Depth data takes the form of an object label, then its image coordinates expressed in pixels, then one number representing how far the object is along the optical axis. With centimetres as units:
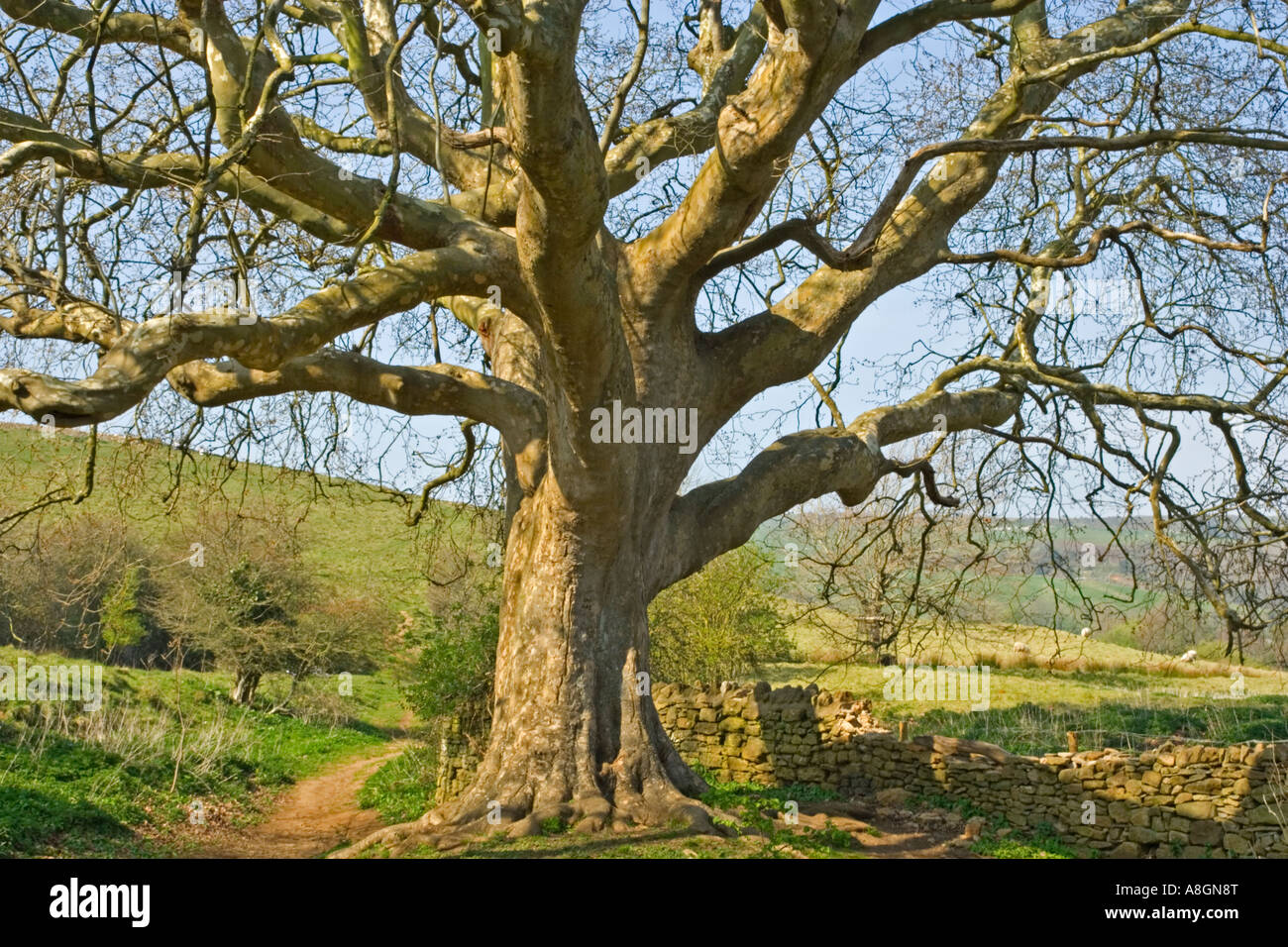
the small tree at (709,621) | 1767
